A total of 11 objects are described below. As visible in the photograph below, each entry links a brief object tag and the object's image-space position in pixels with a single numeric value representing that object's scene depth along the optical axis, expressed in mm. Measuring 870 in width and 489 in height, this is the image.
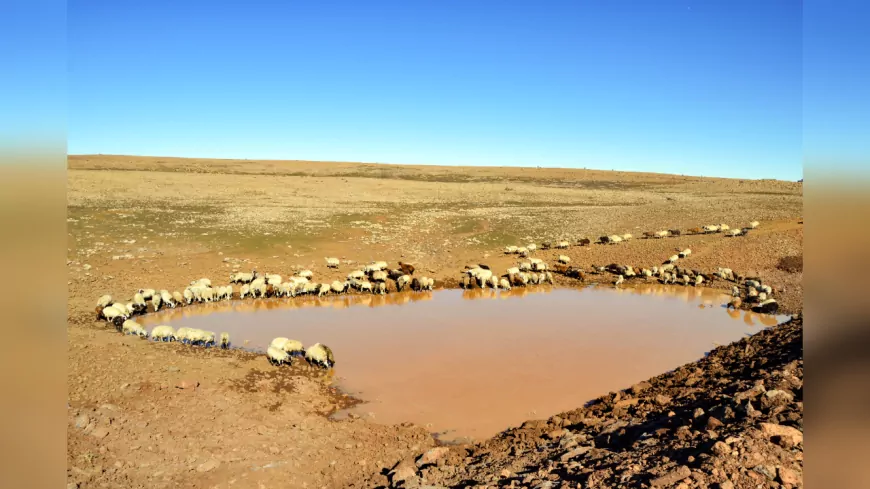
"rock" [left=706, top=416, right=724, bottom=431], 5773
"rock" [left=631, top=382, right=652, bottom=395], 9221
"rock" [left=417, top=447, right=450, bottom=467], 7039
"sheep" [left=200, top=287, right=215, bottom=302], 15438
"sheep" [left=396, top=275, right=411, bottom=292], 17734
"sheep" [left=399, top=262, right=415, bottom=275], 19312
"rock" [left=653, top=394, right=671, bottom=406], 7769
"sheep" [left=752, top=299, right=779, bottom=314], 16031
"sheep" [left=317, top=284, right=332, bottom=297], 16719
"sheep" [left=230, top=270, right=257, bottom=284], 17250
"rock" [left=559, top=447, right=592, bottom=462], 6043
